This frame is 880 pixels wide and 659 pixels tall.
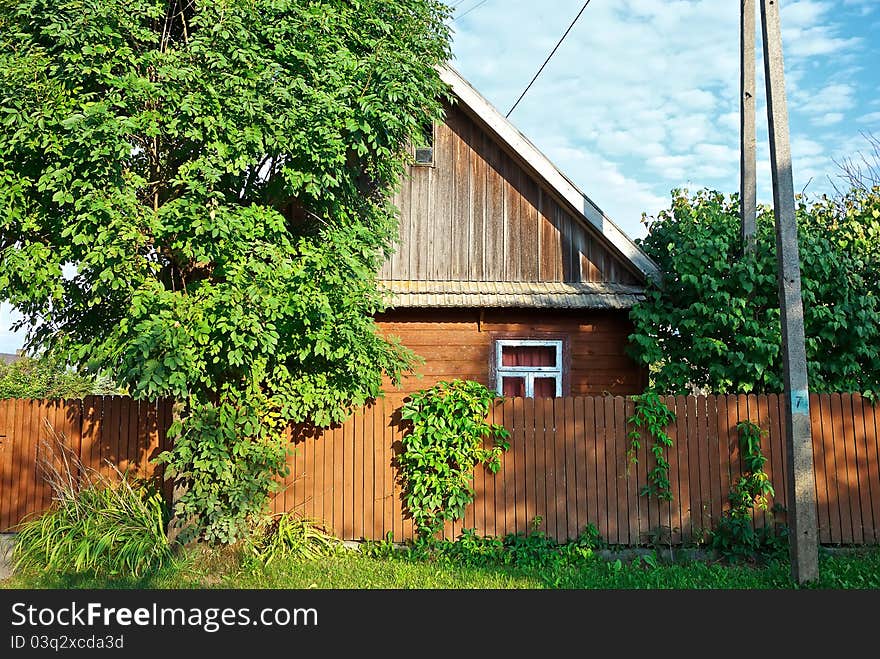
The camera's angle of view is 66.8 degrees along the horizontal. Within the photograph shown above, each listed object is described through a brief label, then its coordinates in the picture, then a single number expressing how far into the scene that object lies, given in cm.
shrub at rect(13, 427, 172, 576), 732
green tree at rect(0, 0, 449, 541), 662
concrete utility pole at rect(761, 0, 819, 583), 670
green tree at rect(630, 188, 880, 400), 882
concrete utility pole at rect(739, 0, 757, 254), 968
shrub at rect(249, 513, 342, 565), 773
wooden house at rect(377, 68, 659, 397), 1038
